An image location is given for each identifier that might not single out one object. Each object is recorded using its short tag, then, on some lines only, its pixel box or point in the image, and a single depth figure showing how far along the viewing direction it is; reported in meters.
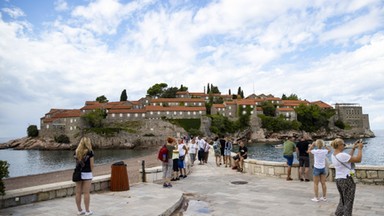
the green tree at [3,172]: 7.00
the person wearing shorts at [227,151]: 16.79
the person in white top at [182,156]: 13.12
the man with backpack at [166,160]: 10.84
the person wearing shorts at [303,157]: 10.84
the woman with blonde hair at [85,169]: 6.71
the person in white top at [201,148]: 18.97
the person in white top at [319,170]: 8.01
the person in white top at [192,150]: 17.94
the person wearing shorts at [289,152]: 11.45
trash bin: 9.79
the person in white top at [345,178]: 5.64
